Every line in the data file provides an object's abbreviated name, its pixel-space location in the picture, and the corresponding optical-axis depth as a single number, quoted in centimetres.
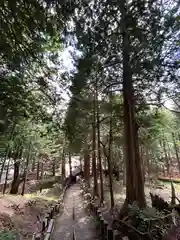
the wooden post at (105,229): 451
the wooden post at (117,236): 363
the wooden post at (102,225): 483
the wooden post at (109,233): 400
